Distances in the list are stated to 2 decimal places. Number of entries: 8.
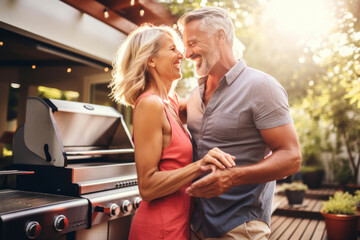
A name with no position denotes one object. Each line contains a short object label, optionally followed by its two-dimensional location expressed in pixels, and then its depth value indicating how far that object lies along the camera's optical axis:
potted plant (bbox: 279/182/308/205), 6.30
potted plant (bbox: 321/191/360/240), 4.47
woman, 1.39
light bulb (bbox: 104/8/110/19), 3.03
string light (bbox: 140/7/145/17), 3.36
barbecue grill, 2.06
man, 1.33
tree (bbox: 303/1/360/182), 2.86
